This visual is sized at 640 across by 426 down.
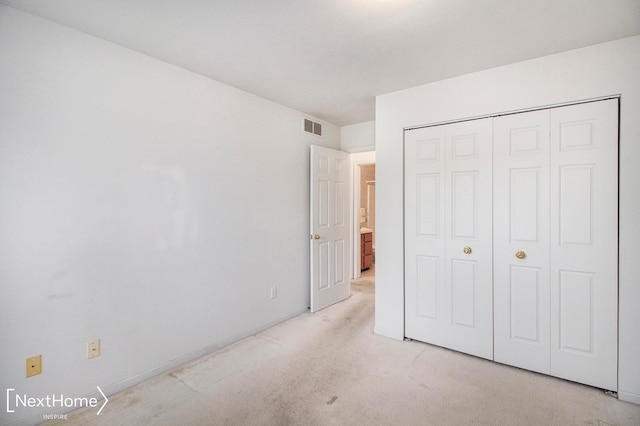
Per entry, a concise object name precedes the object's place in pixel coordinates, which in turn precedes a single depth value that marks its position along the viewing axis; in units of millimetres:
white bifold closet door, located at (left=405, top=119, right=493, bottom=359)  2582
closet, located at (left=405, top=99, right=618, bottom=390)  2141
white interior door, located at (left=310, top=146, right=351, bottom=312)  3676
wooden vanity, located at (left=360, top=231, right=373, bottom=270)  5852
